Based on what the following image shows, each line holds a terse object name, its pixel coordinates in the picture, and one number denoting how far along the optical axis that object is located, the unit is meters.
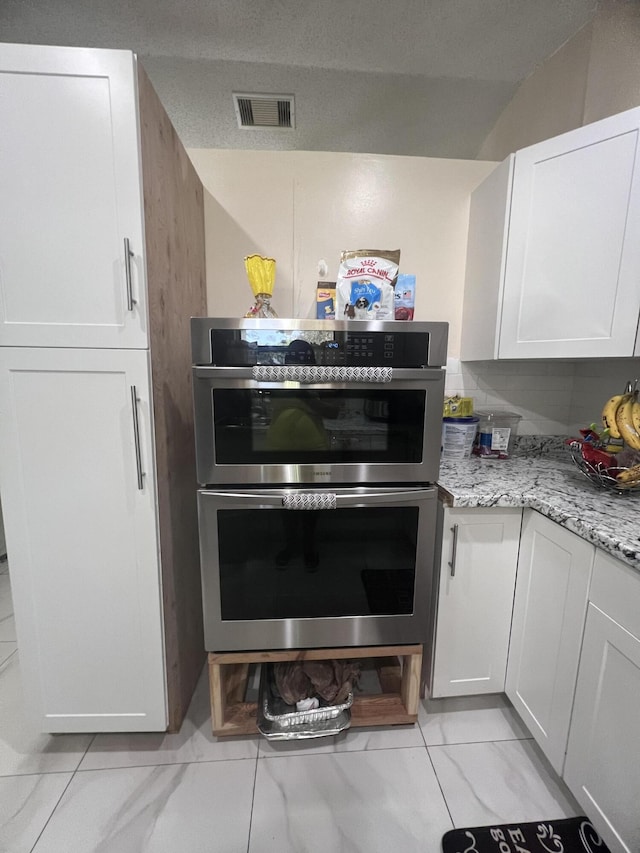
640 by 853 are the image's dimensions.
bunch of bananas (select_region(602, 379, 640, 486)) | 1.09
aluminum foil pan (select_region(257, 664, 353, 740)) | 1.12
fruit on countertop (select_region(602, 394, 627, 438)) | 1.16
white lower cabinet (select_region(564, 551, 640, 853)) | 0.75
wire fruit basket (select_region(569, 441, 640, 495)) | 1.11
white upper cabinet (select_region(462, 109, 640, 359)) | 1.10
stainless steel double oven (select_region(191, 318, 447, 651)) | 0.97
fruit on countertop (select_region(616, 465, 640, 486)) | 1.08
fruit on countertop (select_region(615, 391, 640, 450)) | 1.11
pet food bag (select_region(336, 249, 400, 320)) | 1.13
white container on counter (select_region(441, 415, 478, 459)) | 1.48
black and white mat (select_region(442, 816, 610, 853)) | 0.90
